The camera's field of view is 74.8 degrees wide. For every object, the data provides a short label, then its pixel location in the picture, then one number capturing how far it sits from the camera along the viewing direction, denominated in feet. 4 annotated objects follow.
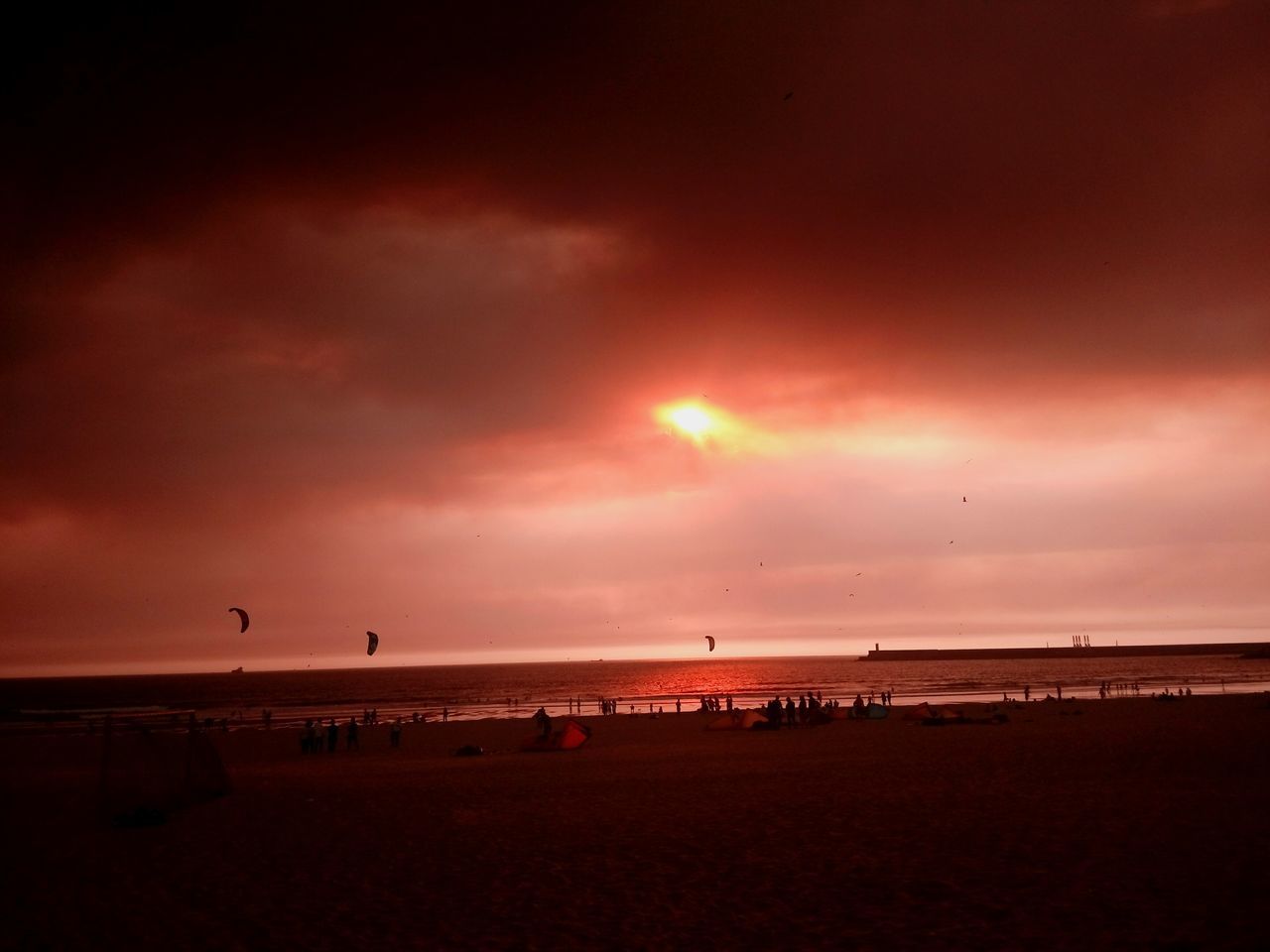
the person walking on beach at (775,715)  121.08
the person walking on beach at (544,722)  109.09
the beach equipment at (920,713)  121.39
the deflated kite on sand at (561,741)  103.91
